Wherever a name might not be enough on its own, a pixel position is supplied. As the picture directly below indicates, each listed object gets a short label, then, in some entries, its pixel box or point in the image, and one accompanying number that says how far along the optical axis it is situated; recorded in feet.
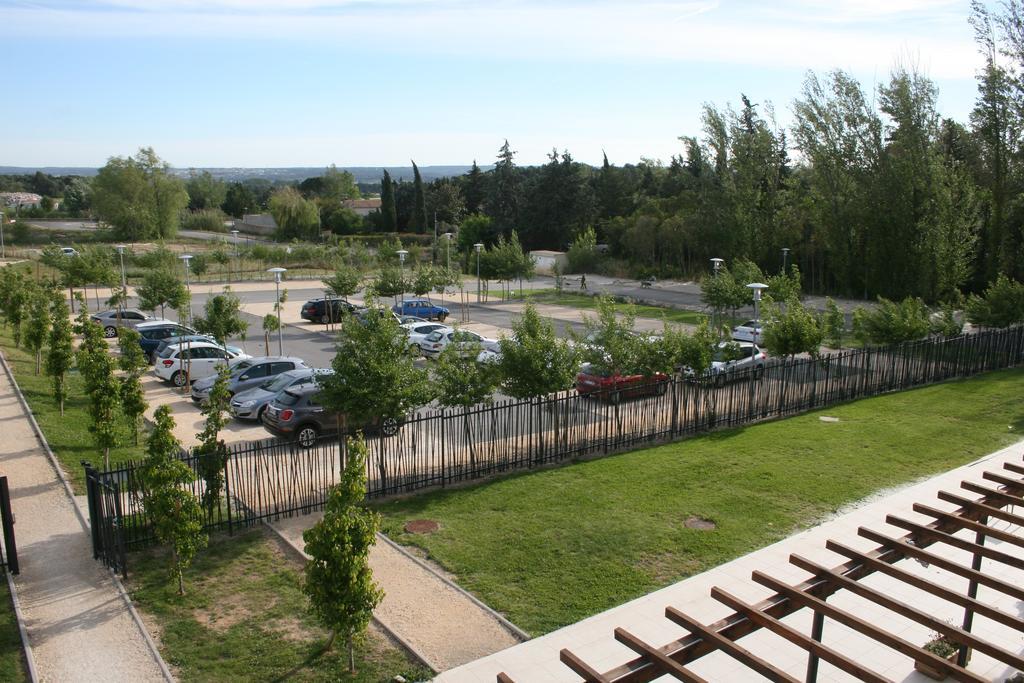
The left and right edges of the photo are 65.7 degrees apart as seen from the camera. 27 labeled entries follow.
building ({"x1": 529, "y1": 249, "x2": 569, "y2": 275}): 208.95
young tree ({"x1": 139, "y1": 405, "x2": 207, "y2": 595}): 33.27
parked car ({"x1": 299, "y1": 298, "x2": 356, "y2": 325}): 118.52
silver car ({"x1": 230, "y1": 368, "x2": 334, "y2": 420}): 62.49
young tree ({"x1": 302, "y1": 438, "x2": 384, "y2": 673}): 27.50
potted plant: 27.78
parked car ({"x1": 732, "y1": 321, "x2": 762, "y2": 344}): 93.81
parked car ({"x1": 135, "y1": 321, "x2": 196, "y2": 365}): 89.02
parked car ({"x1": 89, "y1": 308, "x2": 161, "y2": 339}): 105.09
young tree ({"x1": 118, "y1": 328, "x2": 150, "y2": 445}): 49.26
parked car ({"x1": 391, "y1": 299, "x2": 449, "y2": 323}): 124.50
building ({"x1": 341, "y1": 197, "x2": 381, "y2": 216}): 359.13
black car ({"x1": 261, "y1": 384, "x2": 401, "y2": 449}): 56.90
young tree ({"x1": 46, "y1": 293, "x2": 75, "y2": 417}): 58.70
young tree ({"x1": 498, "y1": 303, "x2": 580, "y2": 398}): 52.01
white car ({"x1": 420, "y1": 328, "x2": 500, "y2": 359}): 53.88
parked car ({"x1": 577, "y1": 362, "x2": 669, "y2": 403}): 54.24
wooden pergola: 18.98
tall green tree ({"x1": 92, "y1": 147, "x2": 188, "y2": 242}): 254.88
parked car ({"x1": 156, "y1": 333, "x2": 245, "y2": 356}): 81.10
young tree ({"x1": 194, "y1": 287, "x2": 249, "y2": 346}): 78.69
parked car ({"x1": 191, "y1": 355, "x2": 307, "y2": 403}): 68.54
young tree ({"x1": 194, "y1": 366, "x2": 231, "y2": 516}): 39.70
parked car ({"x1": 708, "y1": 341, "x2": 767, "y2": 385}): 61.41
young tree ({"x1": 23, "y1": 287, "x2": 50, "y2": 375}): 69.10
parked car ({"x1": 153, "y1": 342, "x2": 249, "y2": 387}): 76.07
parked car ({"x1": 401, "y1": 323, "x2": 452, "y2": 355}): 96.27
